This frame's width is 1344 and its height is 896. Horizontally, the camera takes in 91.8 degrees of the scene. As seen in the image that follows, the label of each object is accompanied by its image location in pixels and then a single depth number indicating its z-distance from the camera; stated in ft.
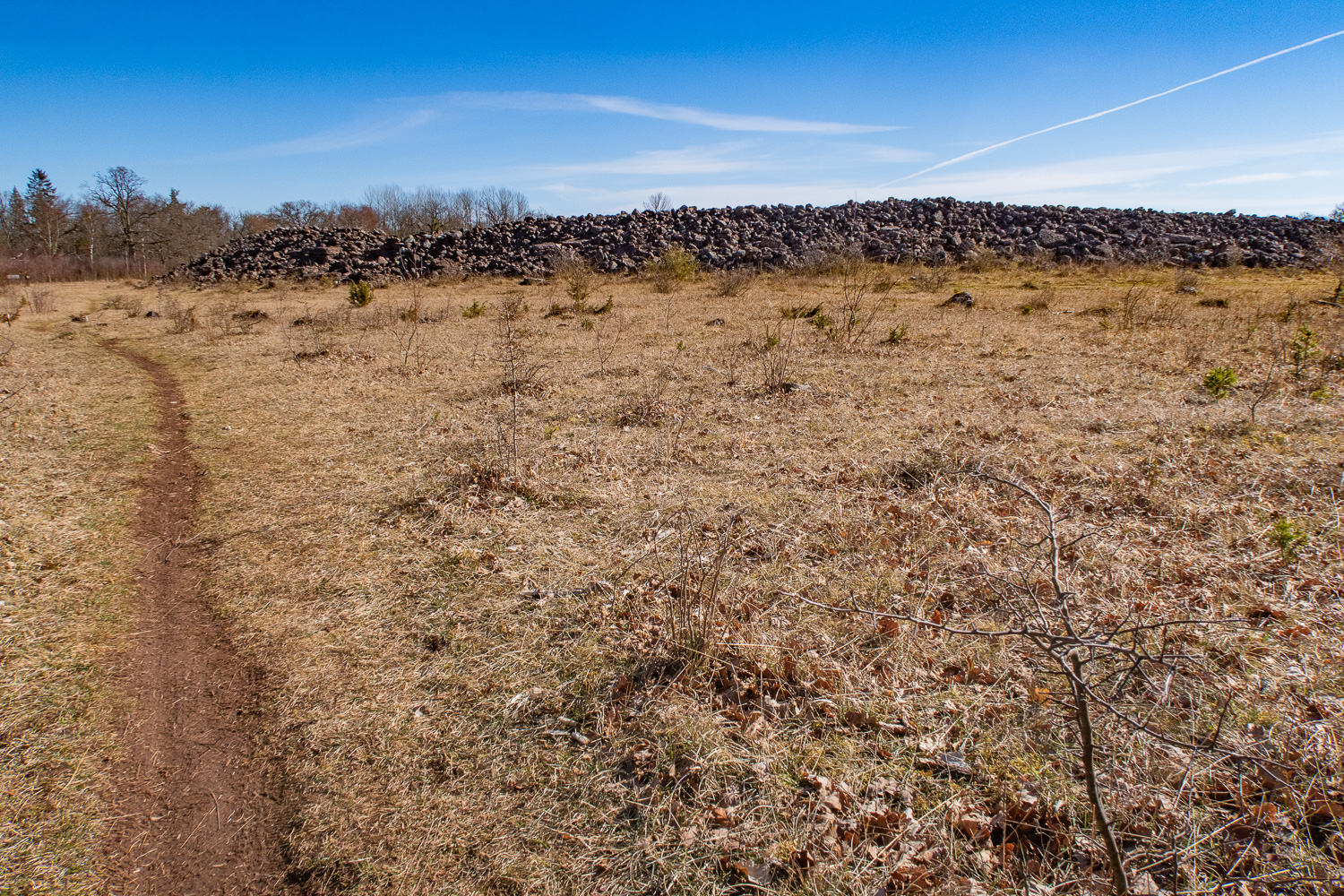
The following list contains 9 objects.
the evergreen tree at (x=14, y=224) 160.20
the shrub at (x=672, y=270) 68.64
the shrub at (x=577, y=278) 56.24
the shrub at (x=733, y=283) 63.21
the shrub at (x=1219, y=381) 23.21
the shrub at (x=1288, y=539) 12.72
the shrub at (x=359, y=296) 57.98
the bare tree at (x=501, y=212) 209.58
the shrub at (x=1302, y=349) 25.66
